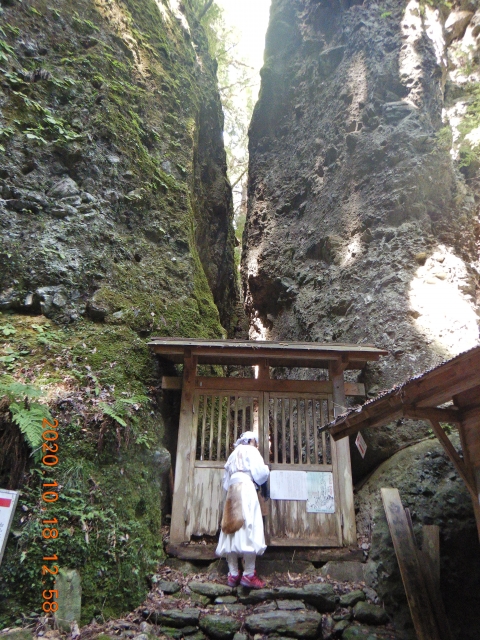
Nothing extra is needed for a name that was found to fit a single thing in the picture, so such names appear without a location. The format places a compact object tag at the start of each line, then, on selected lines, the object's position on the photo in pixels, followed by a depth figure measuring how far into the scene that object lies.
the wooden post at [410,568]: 4.81
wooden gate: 6.55
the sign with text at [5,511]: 3.83
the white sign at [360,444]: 6.59
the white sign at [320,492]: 6.73
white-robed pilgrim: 5.66
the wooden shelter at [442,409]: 4.36
